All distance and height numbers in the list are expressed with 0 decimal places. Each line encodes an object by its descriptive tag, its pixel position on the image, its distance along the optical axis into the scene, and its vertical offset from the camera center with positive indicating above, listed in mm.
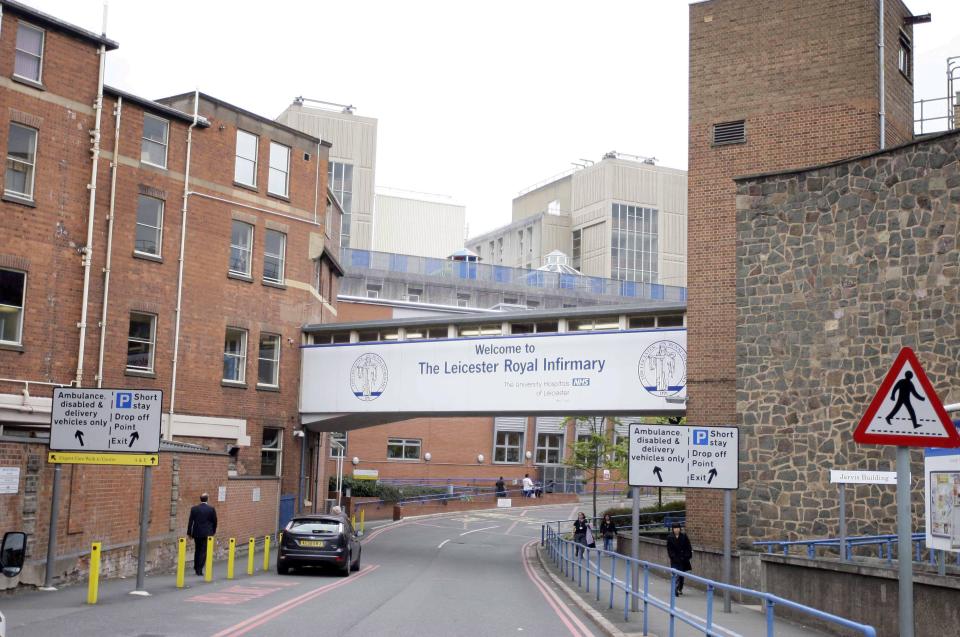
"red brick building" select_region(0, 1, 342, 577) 27812 +5079
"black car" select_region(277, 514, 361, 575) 24656 -2437
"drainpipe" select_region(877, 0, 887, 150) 26344 +8567
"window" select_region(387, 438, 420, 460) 63562 -489
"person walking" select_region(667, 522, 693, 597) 23516 -2194
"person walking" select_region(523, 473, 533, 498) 63344 -2477
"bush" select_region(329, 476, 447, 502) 54375 -2577
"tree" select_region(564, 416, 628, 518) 52719 -186
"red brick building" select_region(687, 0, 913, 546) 26719 +8655
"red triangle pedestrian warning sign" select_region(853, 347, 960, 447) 7613 +308
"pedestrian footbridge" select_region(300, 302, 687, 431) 31359 +2492
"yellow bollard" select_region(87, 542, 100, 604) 16984 -2276
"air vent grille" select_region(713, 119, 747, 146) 27859 +8304
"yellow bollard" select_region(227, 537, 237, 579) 22450 -2487
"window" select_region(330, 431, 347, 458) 59984 -70
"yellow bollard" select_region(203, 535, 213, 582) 22200 -2765
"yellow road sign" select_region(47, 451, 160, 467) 18797 -474
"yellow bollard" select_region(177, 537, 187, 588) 19922 -2350
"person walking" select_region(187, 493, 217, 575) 22938 -1966
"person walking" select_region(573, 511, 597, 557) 33250 -2697
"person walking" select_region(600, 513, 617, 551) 37438 -2946
